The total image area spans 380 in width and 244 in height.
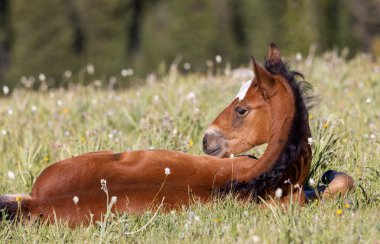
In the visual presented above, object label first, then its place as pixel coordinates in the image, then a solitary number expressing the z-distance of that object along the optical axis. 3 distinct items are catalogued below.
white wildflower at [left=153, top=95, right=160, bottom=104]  16.70
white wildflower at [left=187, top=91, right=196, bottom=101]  16.26
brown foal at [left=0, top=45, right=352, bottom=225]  9.55
